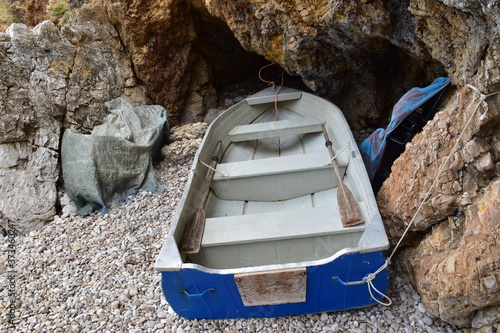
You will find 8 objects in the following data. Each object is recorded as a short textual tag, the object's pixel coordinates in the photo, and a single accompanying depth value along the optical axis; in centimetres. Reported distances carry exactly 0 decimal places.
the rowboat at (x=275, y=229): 195
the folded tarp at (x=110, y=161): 369
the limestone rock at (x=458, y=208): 160
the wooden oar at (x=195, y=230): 244
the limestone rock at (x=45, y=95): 371
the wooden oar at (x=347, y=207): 240
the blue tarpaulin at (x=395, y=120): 270
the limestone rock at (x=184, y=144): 430
